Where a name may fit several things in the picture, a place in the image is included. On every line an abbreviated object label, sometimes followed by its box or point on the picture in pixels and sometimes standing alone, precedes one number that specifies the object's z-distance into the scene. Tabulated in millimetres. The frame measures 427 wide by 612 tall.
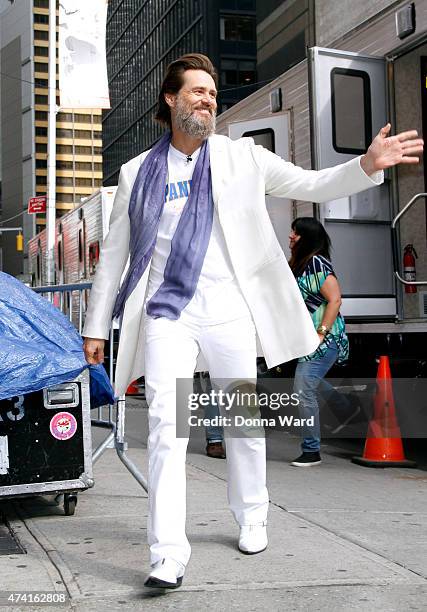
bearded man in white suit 3953
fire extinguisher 8523
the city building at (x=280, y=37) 41375
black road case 4746
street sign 31469
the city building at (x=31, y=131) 119625
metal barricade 5421
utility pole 26919
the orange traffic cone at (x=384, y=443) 7220
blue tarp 4492
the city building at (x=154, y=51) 58969
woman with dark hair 7137
